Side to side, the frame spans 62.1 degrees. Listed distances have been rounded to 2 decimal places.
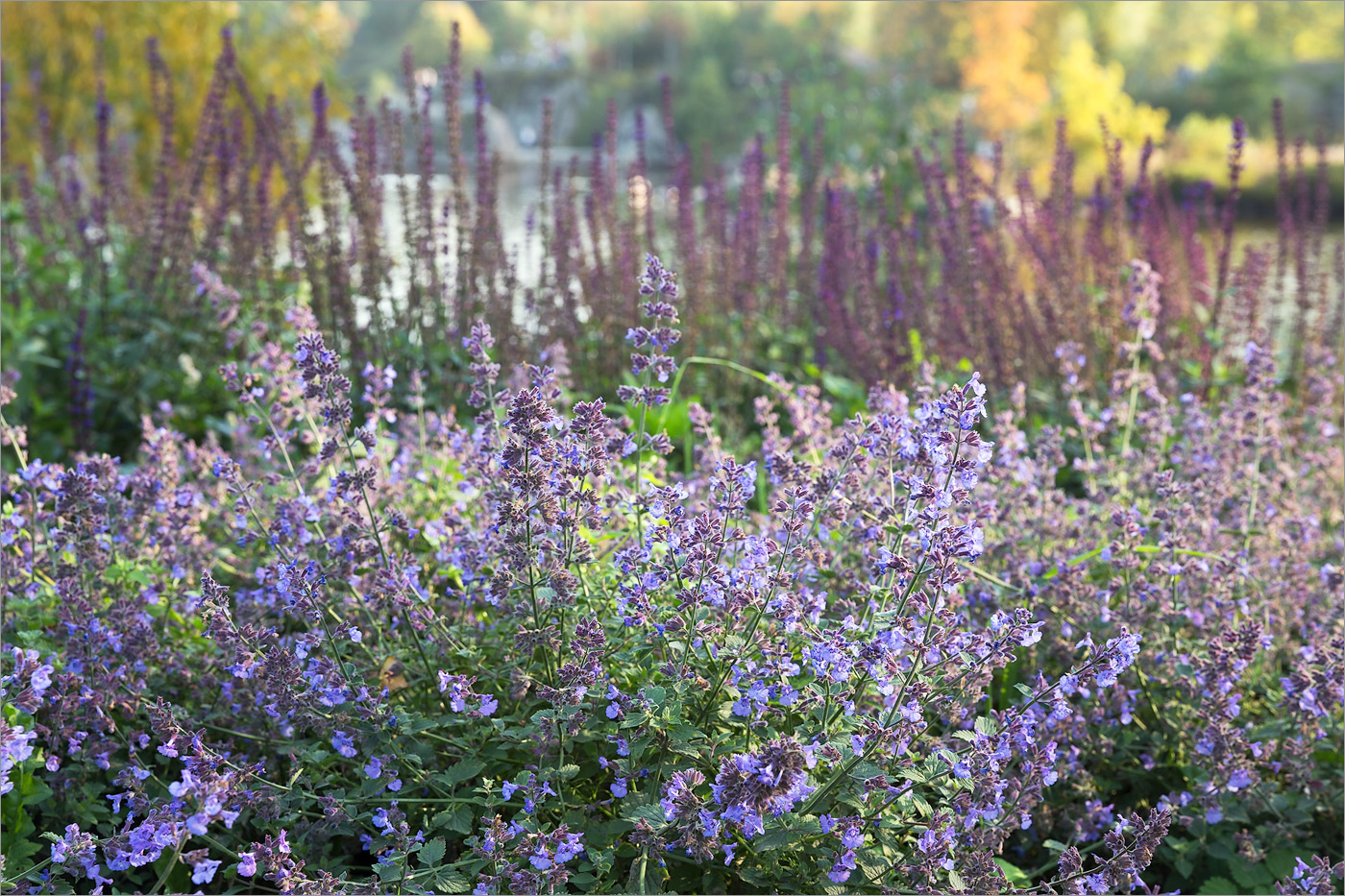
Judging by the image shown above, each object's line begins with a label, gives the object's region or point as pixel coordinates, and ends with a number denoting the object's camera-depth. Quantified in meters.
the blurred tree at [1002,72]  18.94
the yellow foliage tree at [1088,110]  15.09
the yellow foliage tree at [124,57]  9.01
